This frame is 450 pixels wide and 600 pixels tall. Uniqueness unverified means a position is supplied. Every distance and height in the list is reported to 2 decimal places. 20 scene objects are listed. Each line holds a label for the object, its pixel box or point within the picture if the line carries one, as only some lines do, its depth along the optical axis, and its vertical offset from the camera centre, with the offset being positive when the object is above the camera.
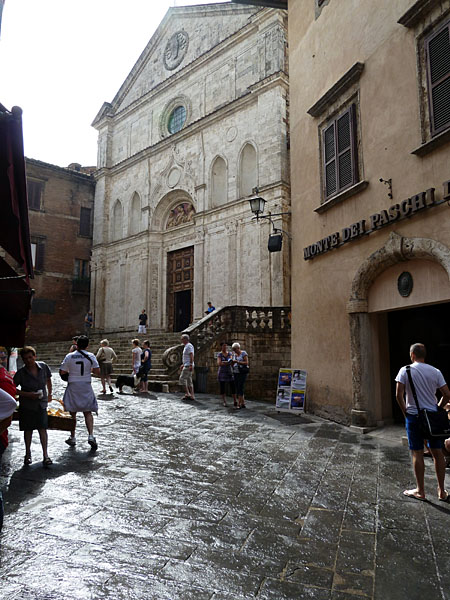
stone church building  19.27 +9.09
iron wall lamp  13.11 +3.58
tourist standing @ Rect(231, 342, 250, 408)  10.90 -0.50
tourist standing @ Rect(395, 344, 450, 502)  4.57 -0.61
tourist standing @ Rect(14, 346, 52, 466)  5.63 -0.69
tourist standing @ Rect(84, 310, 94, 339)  25.48 +1.43
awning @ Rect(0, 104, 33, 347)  3.51 +1.15
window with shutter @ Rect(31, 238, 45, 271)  26.51 +5.84
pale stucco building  6.89 +2.76
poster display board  9.81 -0.95
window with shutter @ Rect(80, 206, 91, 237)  28.80 +8.26
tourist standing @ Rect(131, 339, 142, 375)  12.57 -0.35
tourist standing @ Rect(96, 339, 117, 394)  12.49 -0.38
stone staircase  13.53 -0.11
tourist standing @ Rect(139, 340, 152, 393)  12.49 -0.52
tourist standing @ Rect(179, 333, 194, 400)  11.73 -0.54
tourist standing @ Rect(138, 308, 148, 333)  22.08 +1.25
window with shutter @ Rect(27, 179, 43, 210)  27.16 +9.53
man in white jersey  6.47 -0.58
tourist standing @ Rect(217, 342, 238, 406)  11.19 -0.57
